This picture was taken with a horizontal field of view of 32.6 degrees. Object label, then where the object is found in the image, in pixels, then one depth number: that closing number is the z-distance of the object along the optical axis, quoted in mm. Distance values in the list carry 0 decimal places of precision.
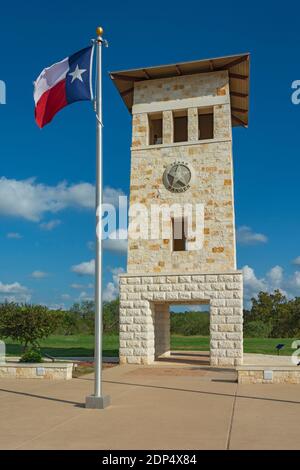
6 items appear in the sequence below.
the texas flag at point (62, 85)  13820
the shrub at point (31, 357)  19516
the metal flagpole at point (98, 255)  12242
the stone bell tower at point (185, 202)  23797
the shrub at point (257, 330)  56538
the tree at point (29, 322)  27016
